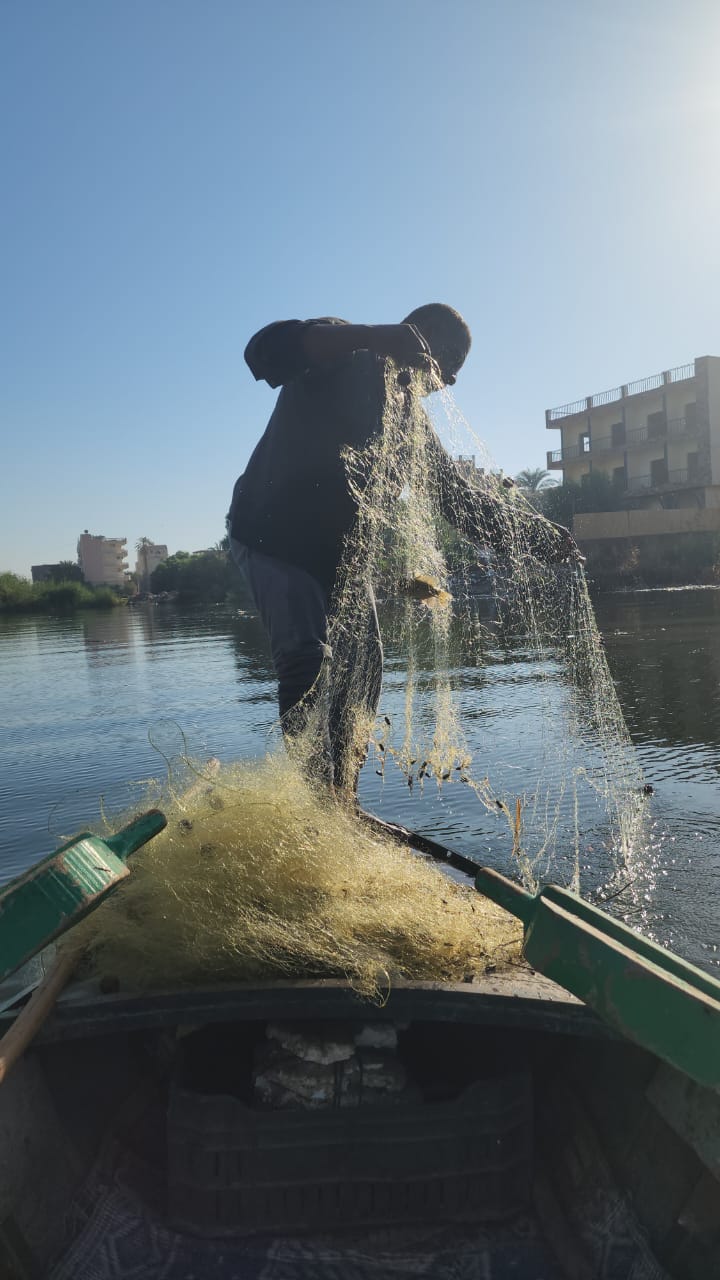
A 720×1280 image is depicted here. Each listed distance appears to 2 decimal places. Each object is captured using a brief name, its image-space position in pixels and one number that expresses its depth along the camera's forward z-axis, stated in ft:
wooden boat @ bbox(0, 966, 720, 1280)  6.25
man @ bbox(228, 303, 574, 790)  10.98
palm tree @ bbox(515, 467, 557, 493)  238.89
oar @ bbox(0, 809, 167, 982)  5.61
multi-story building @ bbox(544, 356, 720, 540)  171.12
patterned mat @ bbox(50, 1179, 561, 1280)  6.32
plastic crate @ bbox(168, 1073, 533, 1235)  6.44
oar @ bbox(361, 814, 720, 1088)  4.75
